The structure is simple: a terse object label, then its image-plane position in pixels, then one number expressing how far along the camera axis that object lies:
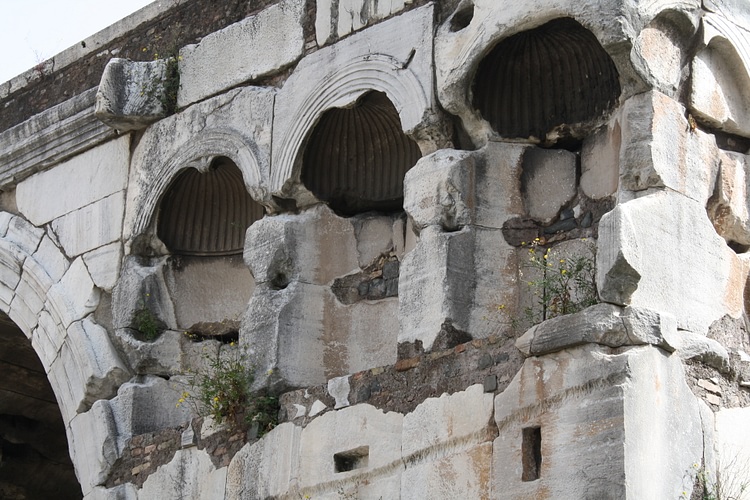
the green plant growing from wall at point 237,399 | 14.42
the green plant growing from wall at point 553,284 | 12.68
